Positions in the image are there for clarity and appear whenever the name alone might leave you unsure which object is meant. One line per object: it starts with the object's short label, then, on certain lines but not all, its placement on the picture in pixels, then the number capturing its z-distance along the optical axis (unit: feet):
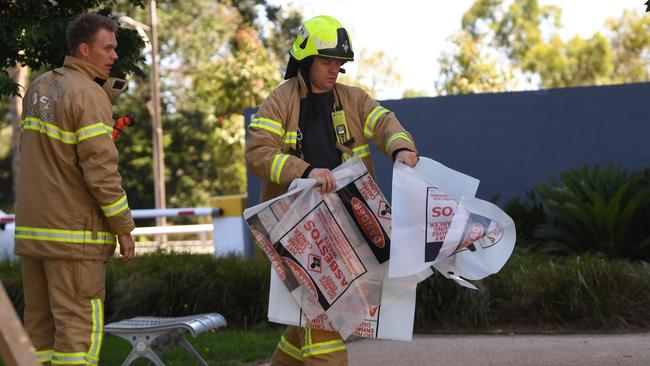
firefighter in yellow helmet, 16.89
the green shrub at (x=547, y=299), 28.81
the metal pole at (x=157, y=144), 92.79
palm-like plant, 34.81
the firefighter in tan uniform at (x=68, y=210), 15.99
